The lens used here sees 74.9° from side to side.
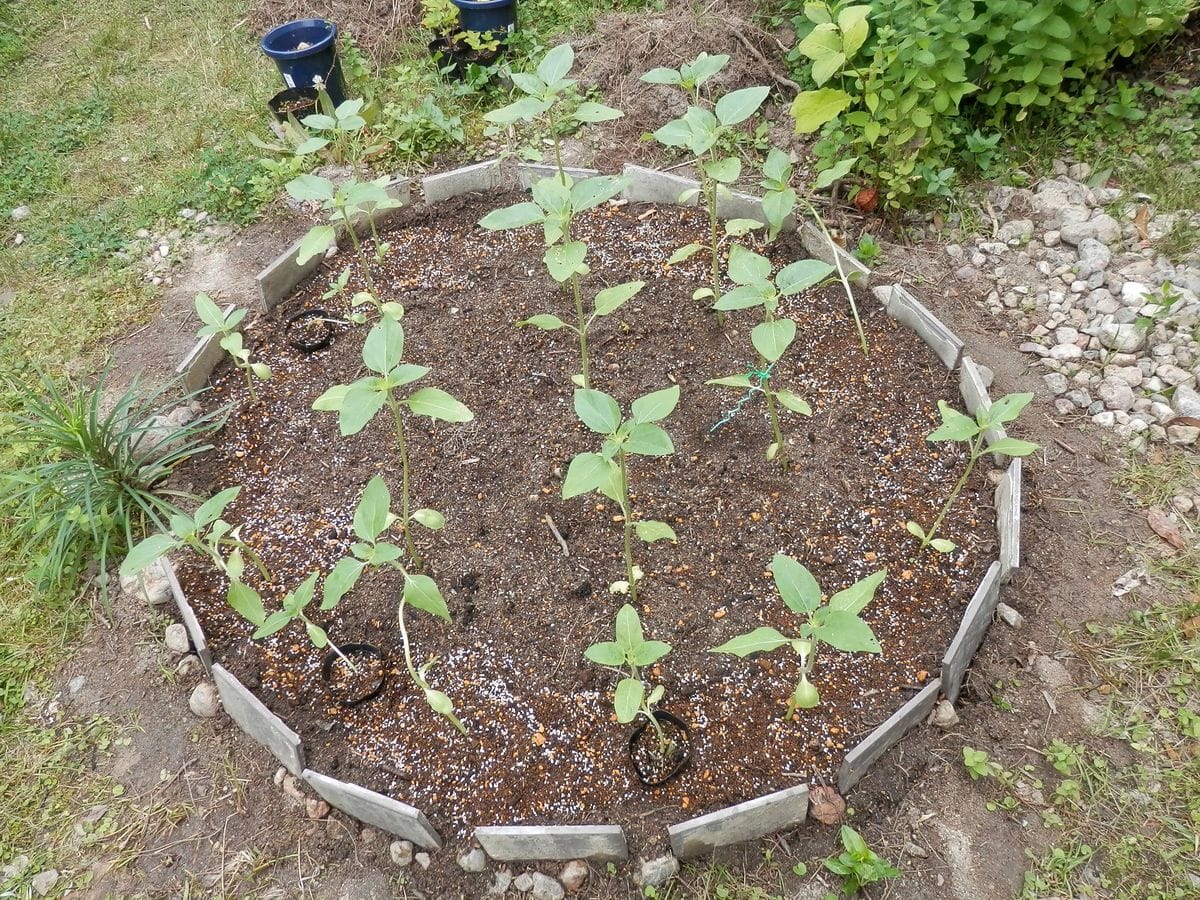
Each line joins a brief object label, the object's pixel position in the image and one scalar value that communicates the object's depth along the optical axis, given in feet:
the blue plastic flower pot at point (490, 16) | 14.12
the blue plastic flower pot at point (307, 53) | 13.42
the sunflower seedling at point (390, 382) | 6.51
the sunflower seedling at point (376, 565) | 6.40
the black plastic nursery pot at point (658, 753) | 6.67
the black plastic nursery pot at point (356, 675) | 7.38
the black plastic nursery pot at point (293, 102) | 13.44
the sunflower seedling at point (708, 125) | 8.41
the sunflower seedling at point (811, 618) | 5.83
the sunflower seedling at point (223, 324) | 9.18
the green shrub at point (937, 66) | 9.66
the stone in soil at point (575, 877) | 6.34
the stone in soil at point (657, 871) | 6.28
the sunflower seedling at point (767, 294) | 7.31
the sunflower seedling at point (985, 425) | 7.22
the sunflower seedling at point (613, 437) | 5.93
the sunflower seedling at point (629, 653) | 6.12
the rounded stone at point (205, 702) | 7.70
